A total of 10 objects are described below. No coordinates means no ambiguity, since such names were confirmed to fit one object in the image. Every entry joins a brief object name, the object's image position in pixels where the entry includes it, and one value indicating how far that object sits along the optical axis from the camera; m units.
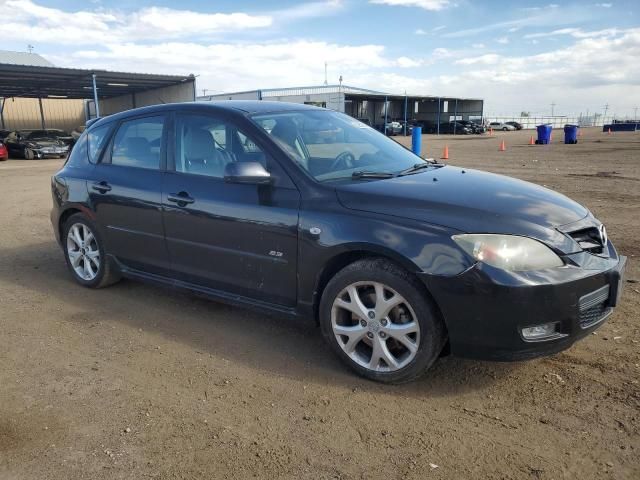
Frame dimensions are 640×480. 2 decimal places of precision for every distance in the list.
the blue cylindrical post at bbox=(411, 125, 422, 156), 20.48
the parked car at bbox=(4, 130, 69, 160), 25.14
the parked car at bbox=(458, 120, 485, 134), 59.28
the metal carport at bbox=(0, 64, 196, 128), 31.84
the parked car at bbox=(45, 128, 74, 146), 26.40
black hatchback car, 2.91
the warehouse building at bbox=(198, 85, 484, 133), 49.44
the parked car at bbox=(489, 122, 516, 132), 72.62
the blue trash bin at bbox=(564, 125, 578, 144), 29.66
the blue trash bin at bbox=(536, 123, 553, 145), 30.88
